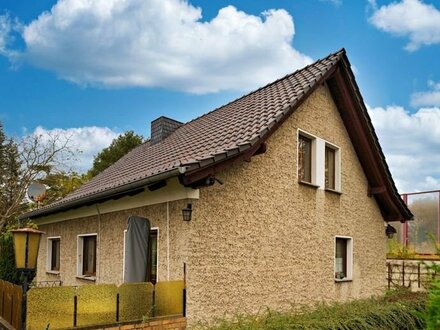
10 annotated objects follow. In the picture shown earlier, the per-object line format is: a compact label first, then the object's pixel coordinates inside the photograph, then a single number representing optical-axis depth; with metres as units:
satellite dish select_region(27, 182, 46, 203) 16.27
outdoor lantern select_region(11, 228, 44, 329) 7.39
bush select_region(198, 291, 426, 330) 9.13
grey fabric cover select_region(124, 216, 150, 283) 9.12
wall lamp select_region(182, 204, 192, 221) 8.51
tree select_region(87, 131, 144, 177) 36.00
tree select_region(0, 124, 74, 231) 24.52
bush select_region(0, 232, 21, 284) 13.05
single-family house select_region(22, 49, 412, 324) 8.92
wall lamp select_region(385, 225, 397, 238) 16.39
